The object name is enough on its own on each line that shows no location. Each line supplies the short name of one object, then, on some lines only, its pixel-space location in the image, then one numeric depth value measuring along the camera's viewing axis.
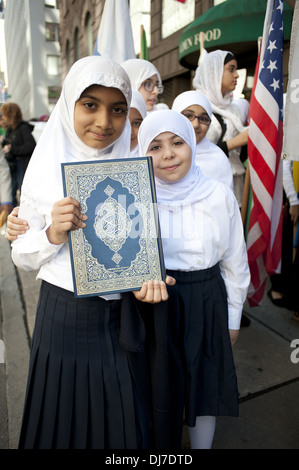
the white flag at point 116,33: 3.17
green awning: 4.80
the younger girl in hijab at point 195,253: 1.47
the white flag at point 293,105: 1.40
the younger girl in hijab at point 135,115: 2.14
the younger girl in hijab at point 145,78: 2.69
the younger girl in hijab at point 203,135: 2.20
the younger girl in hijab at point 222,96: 2.77
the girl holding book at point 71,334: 1.27
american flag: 2.41
